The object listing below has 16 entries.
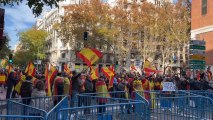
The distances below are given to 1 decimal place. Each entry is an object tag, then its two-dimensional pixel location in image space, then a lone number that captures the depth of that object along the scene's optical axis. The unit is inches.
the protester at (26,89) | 252.6
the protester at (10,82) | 369.4
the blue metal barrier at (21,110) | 133.8
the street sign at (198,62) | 364.7
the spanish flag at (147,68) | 394.7
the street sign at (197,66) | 367.3
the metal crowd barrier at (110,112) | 134.9
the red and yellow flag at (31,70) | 340.0
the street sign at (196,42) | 361.4
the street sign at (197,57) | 367.2
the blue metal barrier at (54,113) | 118.0
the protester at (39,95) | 198.4
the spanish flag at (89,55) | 271.3
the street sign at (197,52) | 362.7
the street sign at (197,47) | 360.7
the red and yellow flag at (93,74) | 330.2
